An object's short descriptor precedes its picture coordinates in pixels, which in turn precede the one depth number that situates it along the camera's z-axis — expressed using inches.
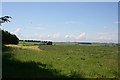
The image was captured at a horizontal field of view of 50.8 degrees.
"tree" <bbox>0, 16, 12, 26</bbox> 513.1
